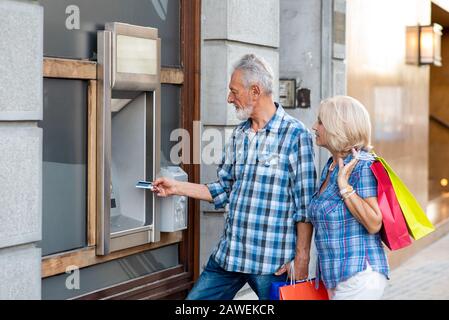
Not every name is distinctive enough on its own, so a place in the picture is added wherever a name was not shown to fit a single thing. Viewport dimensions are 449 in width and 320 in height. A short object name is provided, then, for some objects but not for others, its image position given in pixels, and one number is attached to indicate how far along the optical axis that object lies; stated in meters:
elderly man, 4.68
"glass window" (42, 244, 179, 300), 5.03
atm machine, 5.23
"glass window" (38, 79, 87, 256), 4.90
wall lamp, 11.23
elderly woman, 4.24
